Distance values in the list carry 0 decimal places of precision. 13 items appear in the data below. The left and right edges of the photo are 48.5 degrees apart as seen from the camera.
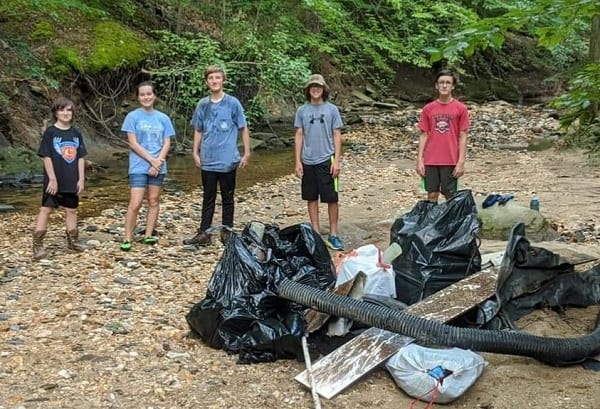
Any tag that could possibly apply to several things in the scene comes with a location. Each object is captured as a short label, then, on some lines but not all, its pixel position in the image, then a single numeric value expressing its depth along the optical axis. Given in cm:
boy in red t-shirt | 601
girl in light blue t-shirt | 635
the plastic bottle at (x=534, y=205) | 675
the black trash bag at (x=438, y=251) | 436
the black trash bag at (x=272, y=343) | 382
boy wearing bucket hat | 630
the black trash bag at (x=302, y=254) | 446
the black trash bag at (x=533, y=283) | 404
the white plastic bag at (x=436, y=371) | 329
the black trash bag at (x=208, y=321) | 403
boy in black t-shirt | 604
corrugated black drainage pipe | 347
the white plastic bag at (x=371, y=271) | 419
